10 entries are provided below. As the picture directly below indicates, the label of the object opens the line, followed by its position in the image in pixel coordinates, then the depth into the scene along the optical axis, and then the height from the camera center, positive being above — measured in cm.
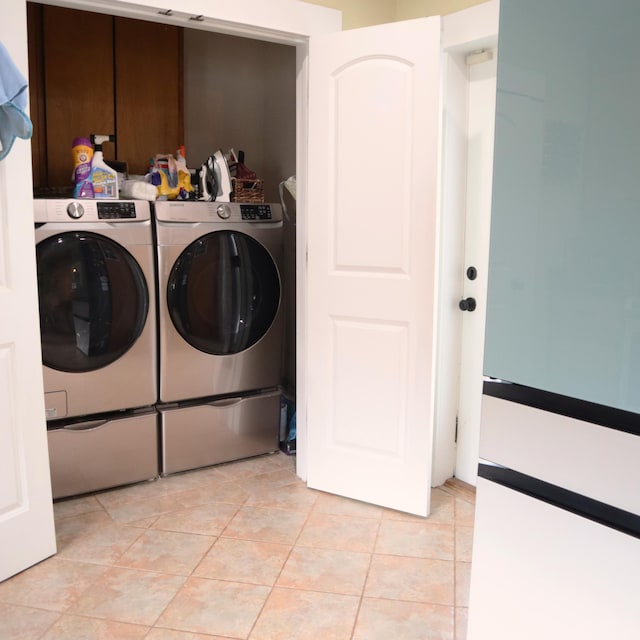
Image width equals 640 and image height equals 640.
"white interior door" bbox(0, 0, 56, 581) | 213 -50
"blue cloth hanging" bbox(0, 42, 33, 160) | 187 +35
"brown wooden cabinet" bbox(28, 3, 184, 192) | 318 +70
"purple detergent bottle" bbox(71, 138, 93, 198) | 280 +24
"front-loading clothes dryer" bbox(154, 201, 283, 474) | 300 -49
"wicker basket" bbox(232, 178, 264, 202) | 323 +18
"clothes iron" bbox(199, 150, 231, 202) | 316 +22
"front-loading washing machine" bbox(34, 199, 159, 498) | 270 -49
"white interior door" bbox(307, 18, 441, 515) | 254 -11
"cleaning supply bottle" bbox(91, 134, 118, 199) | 283 +20
